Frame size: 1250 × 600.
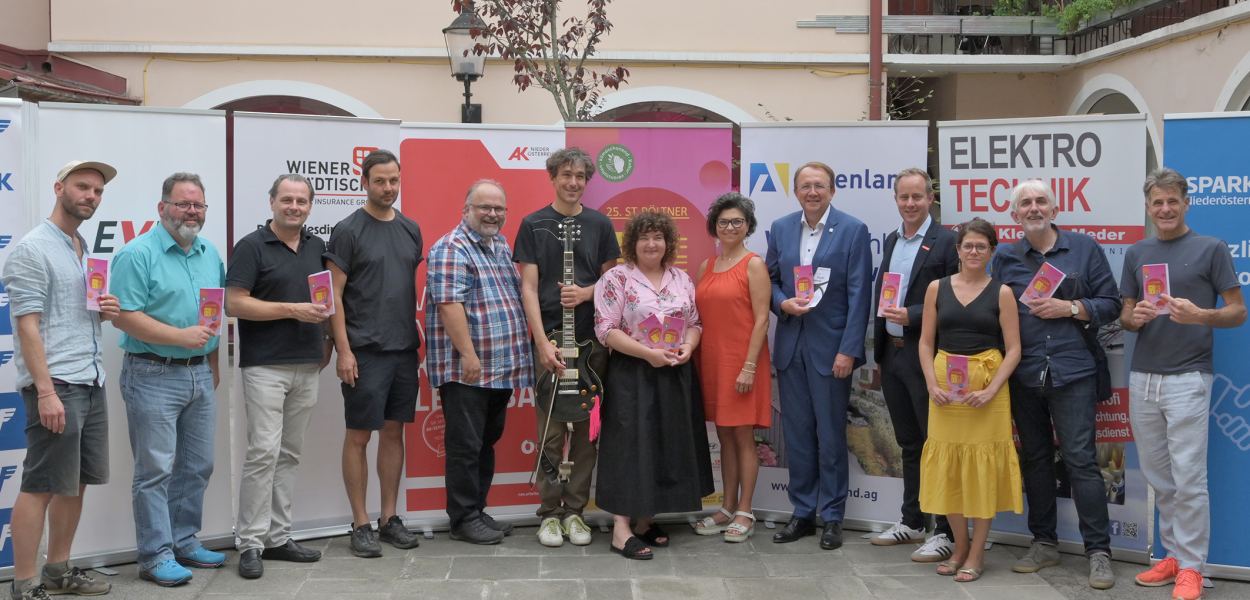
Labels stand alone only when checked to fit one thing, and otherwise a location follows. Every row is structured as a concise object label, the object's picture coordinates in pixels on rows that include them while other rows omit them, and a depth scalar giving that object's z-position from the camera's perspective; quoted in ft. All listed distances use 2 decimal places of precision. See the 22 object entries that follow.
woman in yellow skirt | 15.52
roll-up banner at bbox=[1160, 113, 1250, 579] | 15.64
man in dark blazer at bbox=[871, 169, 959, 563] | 16.84
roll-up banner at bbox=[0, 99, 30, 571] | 15.16
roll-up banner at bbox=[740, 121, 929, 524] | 18.61
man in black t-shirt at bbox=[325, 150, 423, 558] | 16.37
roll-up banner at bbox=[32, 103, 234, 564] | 15.71
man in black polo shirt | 15.37
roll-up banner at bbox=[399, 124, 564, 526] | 18.48
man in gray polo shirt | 14.85
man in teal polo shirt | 14.62
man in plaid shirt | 16.61
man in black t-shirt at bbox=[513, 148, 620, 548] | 16.96
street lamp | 32.83
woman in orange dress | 17.38
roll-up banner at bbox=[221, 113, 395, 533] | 17.16
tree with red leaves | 26.40
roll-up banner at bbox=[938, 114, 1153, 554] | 16.92
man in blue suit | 17.57
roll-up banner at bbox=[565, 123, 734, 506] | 18.94
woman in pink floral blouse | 16.69
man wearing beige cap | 13.47
